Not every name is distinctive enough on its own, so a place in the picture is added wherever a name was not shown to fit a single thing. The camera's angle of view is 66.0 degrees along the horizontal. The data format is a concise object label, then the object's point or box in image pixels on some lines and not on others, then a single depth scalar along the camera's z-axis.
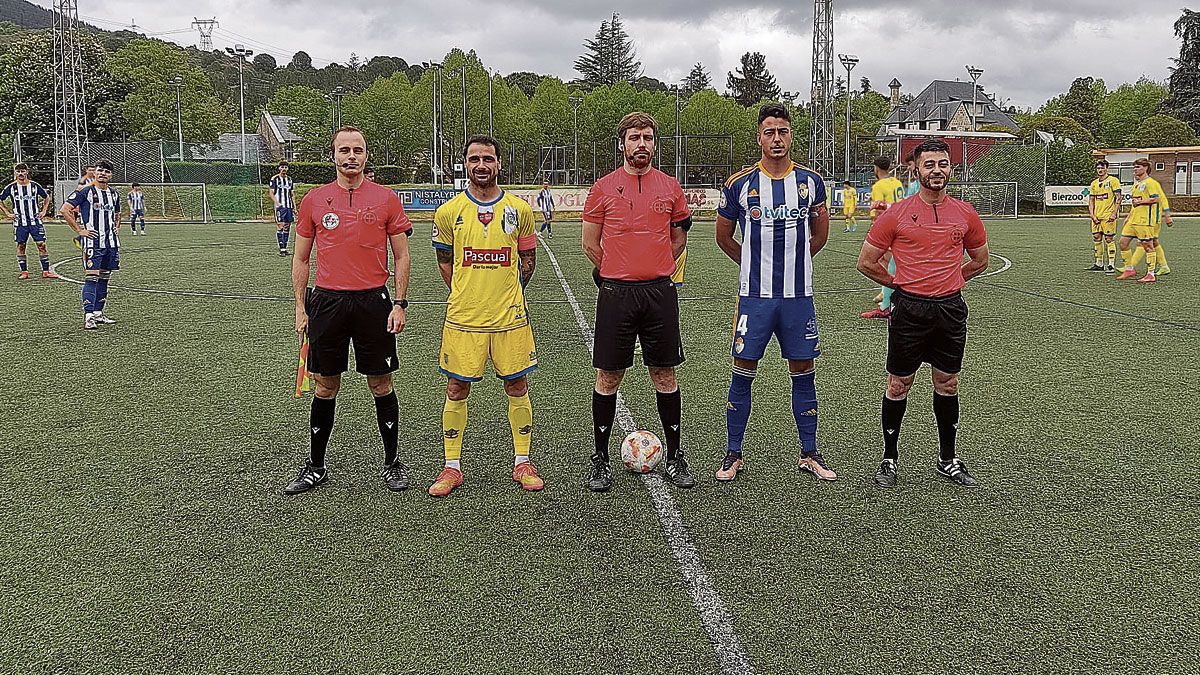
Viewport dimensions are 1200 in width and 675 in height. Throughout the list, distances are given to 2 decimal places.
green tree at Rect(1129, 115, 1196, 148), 67.44
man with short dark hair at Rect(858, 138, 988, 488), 5.27
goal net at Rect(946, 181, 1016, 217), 43.81
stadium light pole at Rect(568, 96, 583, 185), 62.78
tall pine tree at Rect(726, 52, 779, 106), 114.00
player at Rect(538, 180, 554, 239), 29.86
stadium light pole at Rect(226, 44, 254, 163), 53.07
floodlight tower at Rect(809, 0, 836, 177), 38.84
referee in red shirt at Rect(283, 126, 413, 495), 5.14
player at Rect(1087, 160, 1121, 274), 16.62
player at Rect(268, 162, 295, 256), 22.09
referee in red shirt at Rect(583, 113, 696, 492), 5.17
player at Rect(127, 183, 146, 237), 30.31
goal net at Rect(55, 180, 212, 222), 41.34
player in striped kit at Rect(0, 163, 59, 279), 16.34
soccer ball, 5.53
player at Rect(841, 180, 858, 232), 30.98
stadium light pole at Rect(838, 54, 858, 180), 44.94
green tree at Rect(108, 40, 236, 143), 59.44
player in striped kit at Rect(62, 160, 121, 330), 10.94
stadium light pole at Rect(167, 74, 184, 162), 57.84
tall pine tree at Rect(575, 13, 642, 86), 116.69
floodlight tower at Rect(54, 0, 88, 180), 37.00
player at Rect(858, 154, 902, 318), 12.38
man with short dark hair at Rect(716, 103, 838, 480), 5.19
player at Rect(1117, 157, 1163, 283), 15.18
